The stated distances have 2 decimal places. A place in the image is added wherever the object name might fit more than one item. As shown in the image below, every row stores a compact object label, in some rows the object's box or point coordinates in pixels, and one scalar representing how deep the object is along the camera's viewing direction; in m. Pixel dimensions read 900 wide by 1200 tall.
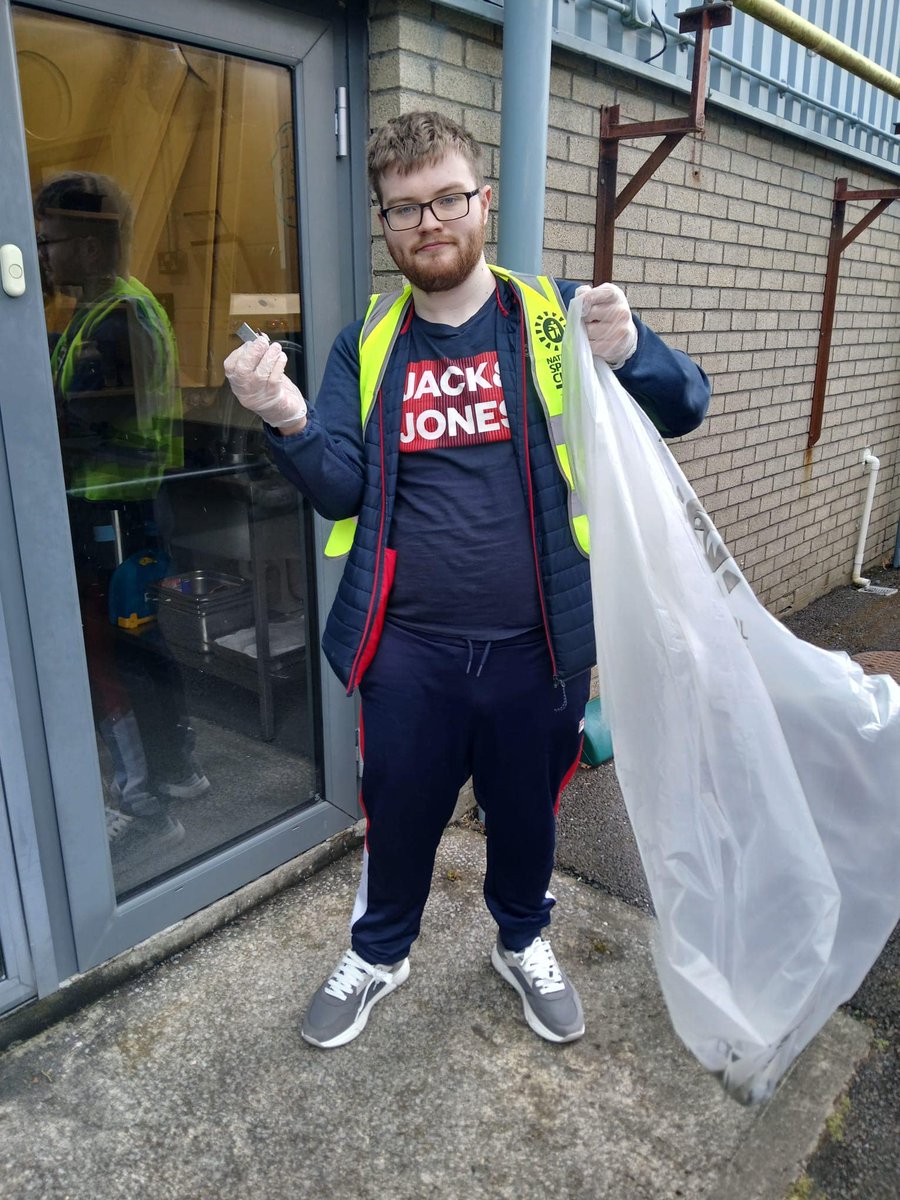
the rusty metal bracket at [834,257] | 4.80
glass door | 2.13
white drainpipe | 6.06
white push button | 1.94
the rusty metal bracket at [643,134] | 2.95
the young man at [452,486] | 1.91
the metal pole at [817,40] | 3.11
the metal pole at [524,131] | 2.54
